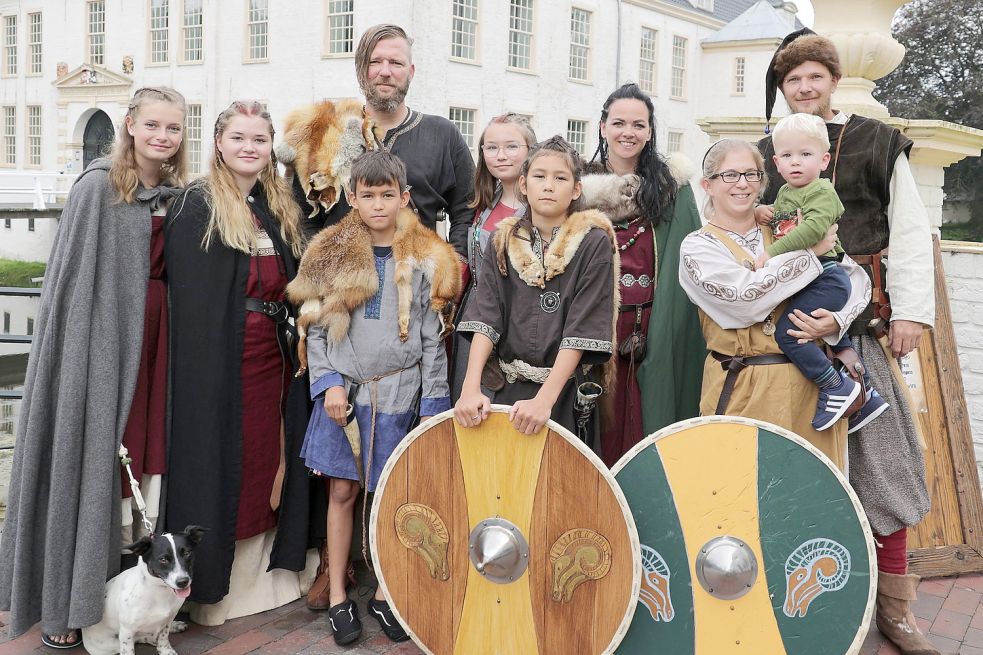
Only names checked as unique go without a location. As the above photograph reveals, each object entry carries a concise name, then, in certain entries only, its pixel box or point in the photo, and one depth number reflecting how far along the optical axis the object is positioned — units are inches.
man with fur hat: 121.1
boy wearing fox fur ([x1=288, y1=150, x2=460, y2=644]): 124.2
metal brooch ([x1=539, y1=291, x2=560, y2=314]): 113.7
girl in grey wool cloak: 116.0
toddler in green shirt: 109.9
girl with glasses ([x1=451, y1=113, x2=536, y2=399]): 136.4
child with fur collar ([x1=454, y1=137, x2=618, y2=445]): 111.1
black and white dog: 111.2
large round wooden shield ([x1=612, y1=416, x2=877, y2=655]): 98.3
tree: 1147.3
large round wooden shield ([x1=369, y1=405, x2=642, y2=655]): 100.0
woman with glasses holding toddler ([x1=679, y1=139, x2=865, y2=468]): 109.5
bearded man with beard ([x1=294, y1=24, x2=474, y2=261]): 141.7
